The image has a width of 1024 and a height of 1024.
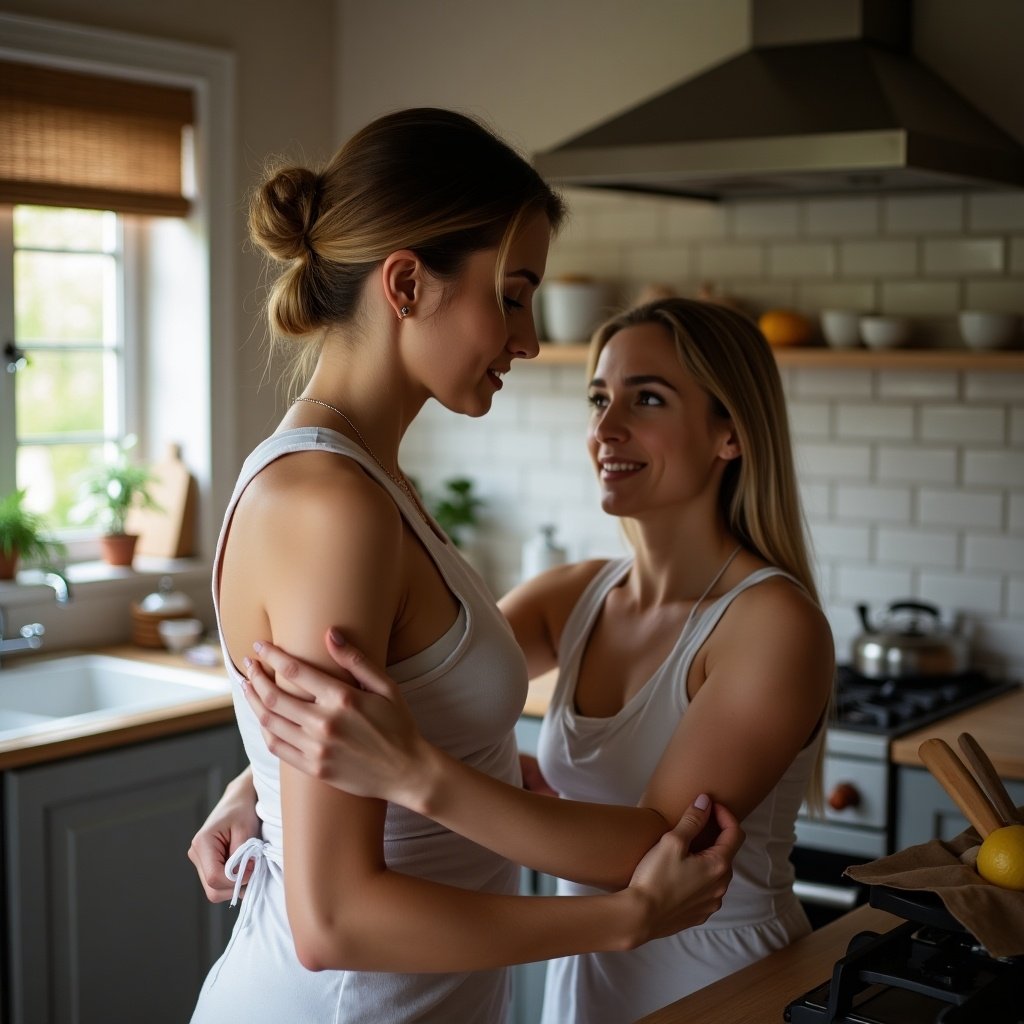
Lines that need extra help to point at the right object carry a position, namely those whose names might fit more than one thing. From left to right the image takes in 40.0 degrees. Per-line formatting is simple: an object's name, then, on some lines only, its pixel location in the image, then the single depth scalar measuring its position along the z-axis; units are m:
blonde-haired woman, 1.64
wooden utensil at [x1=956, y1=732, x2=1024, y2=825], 1.53
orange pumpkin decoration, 3.48
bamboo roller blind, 3.52
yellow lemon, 1.43
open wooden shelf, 3.14
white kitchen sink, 3.39
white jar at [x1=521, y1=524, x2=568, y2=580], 3.91
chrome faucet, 3.40
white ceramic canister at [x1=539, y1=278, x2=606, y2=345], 3.79
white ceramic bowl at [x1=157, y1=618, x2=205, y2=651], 3.67
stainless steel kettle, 3.30
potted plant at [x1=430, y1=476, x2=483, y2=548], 4.20
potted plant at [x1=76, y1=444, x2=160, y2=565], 3.84
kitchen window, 3.73
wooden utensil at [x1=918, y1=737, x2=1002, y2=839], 1.51
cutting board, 3.97
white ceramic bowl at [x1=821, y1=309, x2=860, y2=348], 3.42
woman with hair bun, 1.30
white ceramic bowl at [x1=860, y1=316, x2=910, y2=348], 3.35
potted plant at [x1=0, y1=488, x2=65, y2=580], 3.52
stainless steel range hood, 2.74
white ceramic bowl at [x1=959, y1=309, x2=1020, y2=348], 3.21
